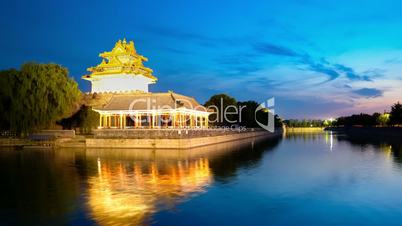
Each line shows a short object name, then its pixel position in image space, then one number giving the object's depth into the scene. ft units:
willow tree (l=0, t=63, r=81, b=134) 106.32
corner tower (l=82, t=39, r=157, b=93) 153.69
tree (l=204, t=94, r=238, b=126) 180.45
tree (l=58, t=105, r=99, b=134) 135.44
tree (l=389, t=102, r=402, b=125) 222.73
